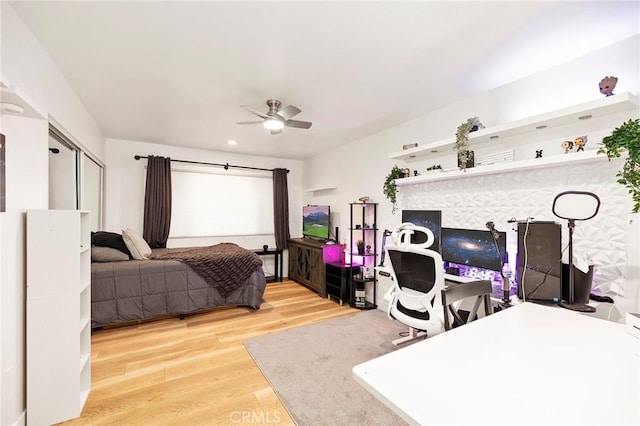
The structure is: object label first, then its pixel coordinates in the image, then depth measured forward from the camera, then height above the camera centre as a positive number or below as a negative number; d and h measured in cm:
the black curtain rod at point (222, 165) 452 +87
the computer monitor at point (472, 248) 247 -35
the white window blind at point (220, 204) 483 +15
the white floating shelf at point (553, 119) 178 +69
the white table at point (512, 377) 73 -53
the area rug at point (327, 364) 183 -132
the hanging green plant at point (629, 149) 165 +39
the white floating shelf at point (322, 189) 491 +43
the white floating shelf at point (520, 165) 194 +38
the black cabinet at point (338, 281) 402 -102
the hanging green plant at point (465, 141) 259 +66
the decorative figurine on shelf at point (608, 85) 181 +83
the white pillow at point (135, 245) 341 -42
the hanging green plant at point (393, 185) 352 +35
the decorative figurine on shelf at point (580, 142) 202 +51
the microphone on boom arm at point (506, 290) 201 -56
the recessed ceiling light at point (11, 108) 139 +53
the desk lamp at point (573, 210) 177 +1
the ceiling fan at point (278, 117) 261 +93
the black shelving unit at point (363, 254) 390 -62
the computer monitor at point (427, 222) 309 -11
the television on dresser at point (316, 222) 486 -18
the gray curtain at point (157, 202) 447 +16
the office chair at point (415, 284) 210 -58
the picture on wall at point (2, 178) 143 +18
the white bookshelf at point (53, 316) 172 -66
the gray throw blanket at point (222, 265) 345 -68
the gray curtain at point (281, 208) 550 +8
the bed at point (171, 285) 300 -86
